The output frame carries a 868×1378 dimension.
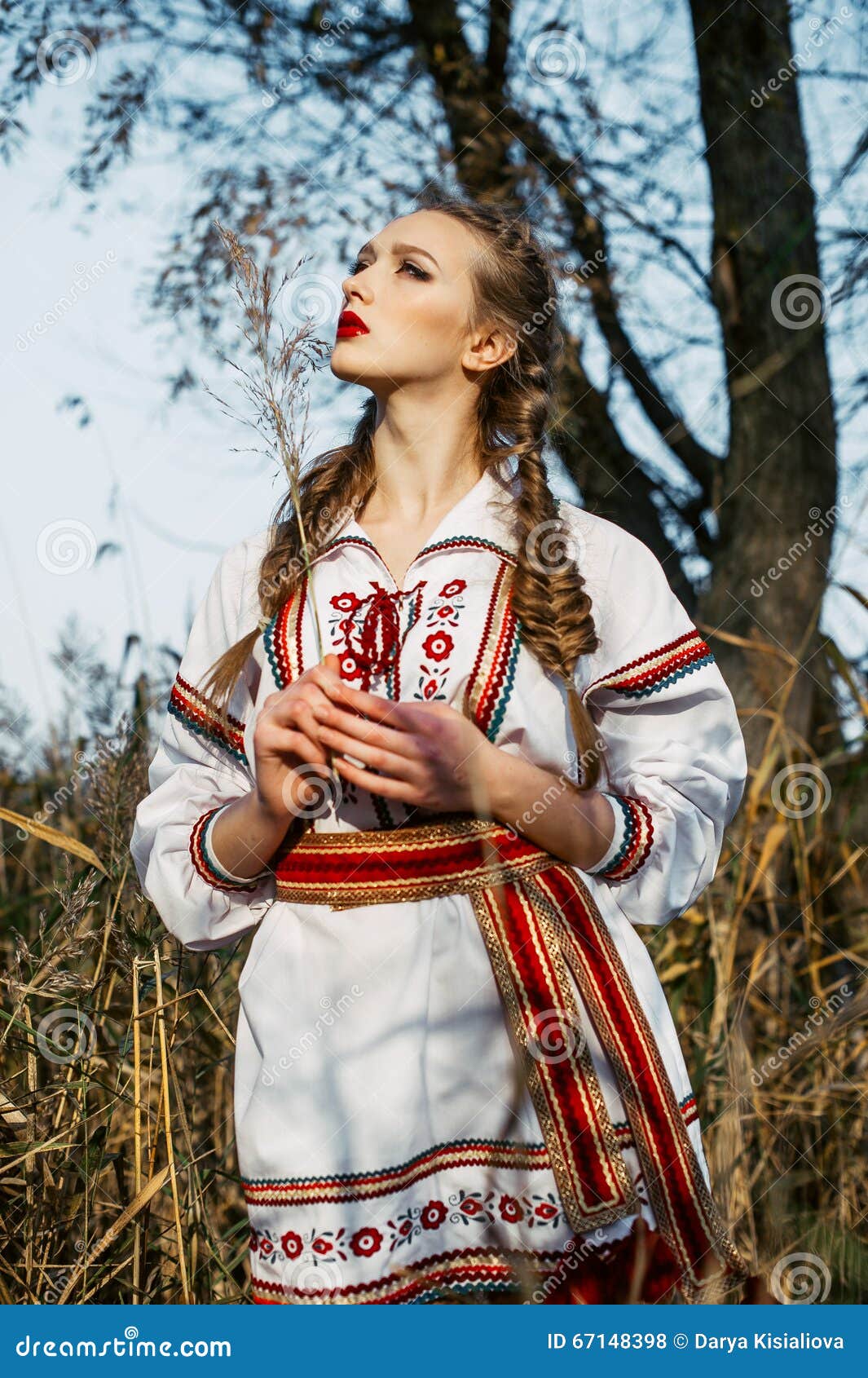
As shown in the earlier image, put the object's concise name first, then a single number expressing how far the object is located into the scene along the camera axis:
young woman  1.51
